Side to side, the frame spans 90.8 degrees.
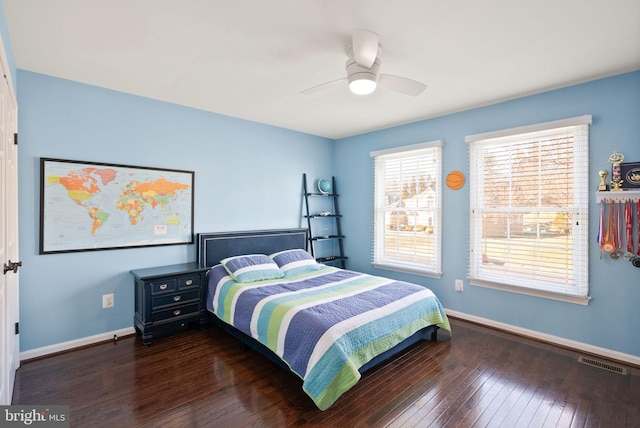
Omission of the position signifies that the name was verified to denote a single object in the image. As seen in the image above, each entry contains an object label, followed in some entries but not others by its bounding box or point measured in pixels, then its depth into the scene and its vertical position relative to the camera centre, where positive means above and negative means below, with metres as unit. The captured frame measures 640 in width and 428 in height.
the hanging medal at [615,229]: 2.76 -0.15
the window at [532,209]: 3.00 +0.03
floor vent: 2.60 -1.30
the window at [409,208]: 4.07 +0.06
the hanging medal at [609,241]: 2.76 -0.25
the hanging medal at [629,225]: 2.69 -0.11
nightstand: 3.04 -0.89
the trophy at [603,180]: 2.79 +0.29
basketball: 3.78 +0.39
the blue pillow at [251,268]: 3.37 -0.62
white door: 1.74 -0.19
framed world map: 2.85 +0.06
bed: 2.18 -0.83
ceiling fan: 2.04 +1.01
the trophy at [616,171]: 2.72 +0.36
